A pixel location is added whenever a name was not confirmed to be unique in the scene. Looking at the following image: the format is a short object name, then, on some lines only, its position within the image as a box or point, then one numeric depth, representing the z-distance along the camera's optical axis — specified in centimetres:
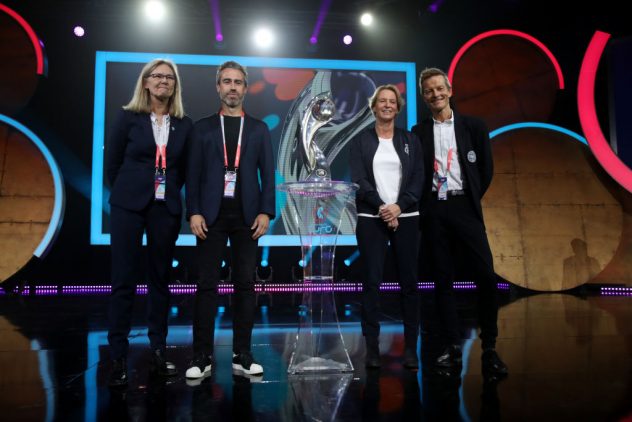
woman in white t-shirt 250
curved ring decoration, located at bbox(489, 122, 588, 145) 638
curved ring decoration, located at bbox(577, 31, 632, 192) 622
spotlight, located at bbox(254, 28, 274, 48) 658
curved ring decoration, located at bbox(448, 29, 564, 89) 642
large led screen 624
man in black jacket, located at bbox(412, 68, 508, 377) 247
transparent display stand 245
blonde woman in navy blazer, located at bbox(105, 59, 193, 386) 224
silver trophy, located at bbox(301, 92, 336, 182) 248
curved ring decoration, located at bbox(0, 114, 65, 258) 604
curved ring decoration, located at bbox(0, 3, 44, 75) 602
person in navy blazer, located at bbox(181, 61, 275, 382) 229
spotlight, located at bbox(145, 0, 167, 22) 621
